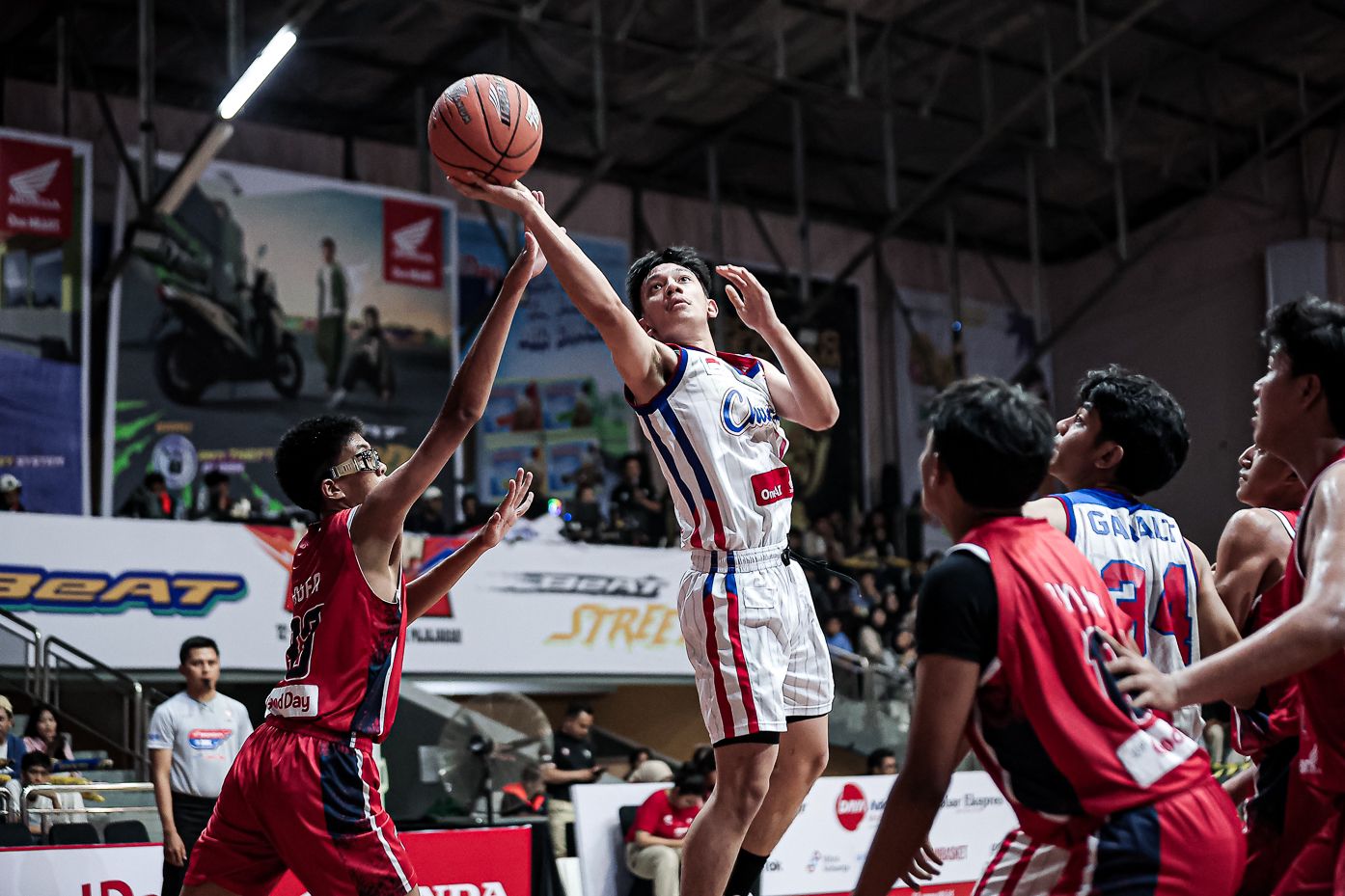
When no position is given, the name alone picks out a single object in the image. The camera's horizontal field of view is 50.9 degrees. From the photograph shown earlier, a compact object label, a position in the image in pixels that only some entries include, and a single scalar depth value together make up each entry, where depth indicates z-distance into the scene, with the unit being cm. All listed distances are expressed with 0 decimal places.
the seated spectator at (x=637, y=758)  1296
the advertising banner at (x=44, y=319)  1537
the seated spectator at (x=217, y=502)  1479
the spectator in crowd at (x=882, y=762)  1233
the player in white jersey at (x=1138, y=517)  359
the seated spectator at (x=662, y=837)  768
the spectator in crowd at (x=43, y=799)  923
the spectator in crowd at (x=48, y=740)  1061
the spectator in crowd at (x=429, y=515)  1587
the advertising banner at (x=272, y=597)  1234
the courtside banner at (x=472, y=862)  651
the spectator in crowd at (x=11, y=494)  1376
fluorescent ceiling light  1519
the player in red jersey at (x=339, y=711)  384
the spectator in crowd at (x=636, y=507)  1664
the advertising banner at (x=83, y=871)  605
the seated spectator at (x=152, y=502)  1478
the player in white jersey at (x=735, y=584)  441
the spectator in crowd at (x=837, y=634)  1709
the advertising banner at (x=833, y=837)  800
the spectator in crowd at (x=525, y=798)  1108
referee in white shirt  816
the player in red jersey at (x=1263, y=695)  355
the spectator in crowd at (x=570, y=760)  1220
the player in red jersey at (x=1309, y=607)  269
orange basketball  439
